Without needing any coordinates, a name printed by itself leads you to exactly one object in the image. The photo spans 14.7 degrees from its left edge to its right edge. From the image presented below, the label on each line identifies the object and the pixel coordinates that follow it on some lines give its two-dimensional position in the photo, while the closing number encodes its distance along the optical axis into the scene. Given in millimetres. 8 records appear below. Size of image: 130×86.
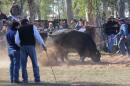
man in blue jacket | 15477
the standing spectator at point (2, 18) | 25744
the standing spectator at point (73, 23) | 31942
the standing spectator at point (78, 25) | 29370
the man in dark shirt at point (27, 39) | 15216
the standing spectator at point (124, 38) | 26094
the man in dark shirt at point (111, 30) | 27808
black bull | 23297
